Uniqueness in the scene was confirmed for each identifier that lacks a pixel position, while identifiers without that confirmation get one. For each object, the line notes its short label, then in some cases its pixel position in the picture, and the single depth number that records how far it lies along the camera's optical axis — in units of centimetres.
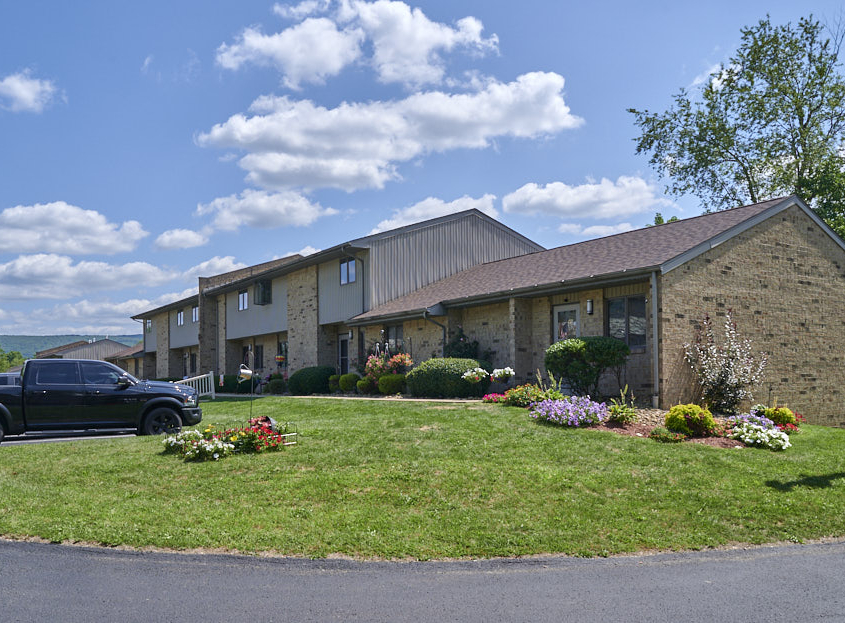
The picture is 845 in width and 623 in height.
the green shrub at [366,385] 2197
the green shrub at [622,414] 1248
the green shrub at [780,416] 1352
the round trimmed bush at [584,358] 1488
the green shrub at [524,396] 1433
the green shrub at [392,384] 2072
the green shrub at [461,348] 2019
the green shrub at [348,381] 2344
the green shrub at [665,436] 1137
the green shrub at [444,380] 1802
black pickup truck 1253
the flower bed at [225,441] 1012
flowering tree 1479
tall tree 3114
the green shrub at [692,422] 1190
